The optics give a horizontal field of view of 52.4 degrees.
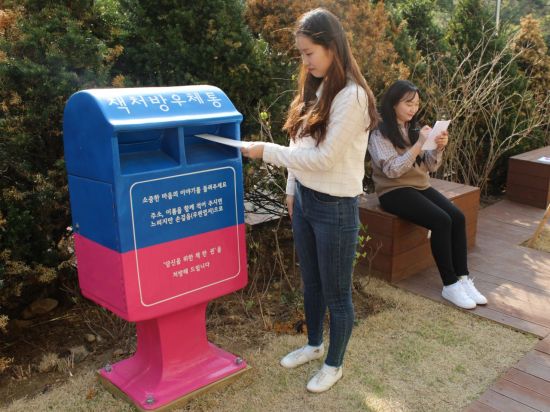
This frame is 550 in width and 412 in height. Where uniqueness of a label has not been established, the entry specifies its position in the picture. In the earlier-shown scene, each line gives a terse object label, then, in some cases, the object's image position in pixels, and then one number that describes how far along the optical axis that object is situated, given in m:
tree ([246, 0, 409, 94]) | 4.52
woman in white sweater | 2.21
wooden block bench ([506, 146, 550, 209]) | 5.63
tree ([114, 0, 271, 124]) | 3.68
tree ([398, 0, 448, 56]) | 6.60
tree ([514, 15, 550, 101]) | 7.09
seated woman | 3.53
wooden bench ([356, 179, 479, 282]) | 3.80
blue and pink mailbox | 2.15
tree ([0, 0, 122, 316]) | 2.96
